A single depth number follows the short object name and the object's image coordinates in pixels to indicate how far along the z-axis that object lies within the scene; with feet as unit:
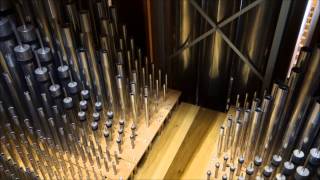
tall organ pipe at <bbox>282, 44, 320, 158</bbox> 4.21
